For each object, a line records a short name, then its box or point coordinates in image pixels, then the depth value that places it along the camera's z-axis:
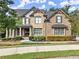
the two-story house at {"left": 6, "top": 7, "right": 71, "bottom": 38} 22.52
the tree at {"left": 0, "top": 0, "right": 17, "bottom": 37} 12.36
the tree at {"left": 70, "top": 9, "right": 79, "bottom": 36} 21.47
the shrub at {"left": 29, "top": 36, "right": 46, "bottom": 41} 19.90
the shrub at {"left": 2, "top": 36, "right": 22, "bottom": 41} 18.88
